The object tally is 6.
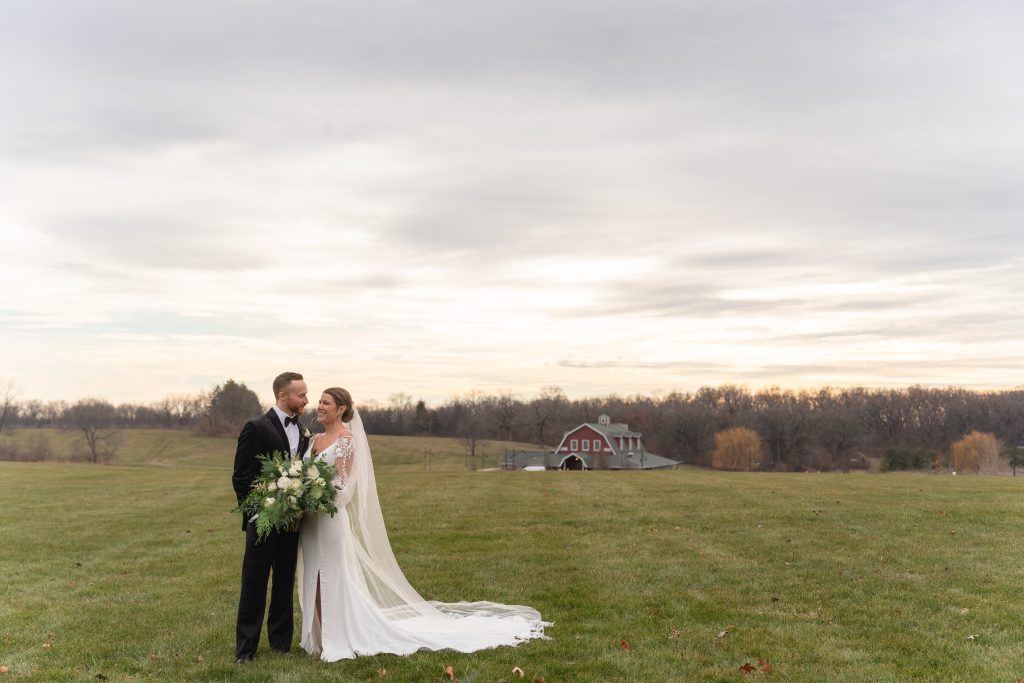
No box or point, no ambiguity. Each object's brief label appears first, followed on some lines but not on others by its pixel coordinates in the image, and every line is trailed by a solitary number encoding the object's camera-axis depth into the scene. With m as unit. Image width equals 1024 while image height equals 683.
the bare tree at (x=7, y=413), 104.56
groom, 9.05
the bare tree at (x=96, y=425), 98.69
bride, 9.23
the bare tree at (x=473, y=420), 135.62
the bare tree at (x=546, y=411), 141.38
